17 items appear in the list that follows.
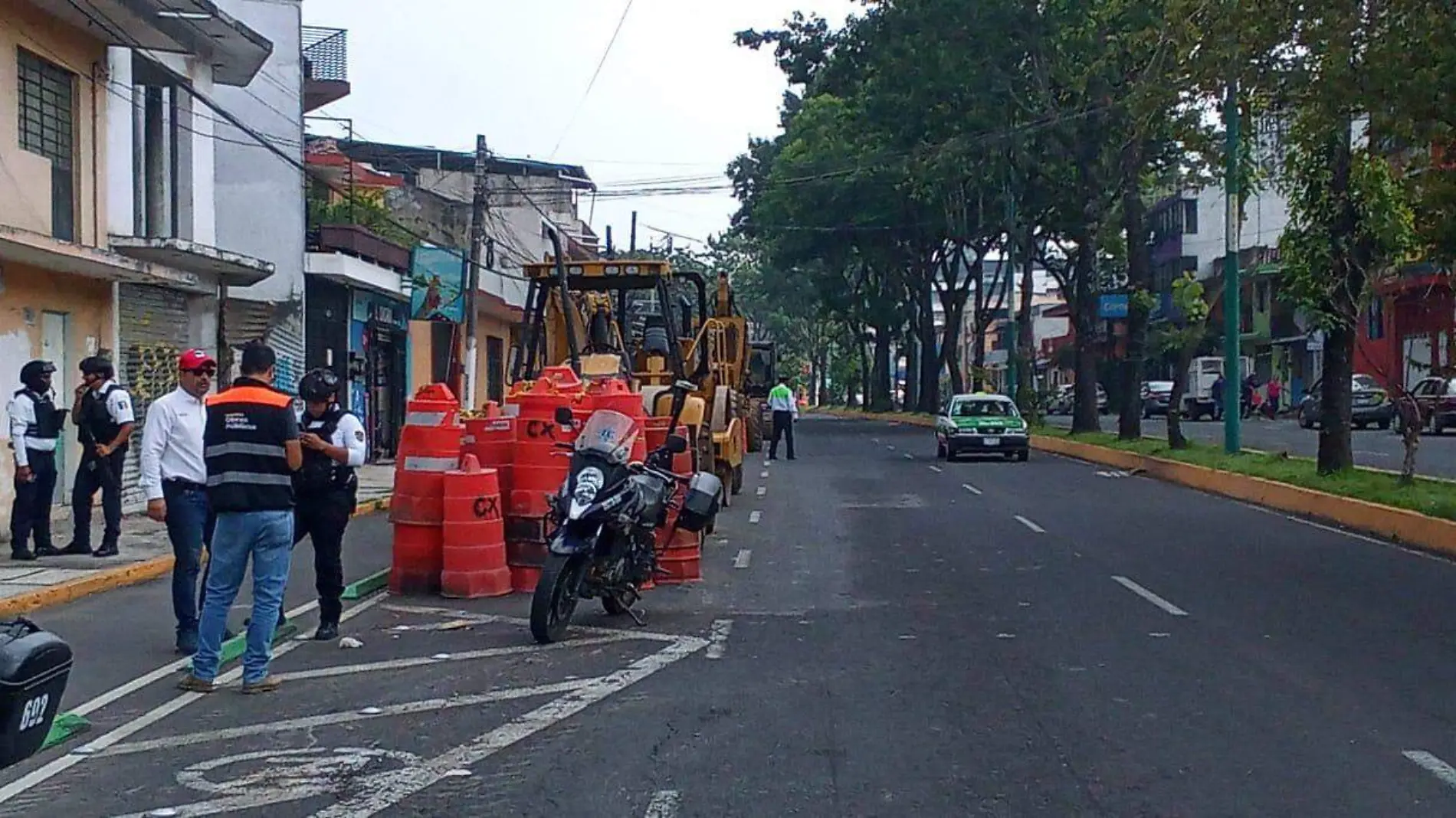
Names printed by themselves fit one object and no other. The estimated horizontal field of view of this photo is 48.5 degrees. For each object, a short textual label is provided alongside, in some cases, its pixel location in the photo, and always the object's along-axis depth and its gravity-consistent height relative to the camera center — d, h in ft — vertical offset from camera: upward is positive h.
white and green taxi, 106.83 -2.59
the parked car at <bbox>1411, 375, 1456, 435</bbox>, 129.59 -1.28
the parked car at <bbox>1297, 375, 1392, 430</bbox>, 146.51 -1.27
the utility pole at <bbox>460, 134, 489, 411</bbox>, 96.68 +8.03
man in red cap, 32.22 -1.47
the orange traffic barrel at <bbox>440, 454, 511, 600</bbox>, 40.68 -3.62
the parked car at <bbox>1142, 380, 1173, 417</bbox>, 195.62 -0.81
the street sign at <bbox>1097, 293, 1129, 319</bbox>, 107.14 +5.70
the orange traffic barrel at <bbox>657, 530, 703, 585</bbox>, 43.39 -4.50
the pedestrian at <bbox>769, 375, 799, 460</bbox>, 107.96 -1.05
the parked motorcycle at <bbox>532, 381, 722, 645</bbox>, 34.27 -2.82
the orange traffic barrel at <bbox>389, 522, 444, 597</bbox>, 41.78 -4.25
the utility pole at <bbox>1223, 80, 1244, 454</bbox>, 85.56 +3.66
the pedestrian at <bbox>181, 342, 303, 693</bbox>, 28.55 -1.93
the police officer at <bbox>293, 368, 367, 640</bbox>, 34.17 -1.78
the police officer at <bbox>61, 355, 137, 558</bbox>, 47.01 -1.35
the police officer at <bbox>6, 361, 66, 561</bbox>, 47.52 -1.69
